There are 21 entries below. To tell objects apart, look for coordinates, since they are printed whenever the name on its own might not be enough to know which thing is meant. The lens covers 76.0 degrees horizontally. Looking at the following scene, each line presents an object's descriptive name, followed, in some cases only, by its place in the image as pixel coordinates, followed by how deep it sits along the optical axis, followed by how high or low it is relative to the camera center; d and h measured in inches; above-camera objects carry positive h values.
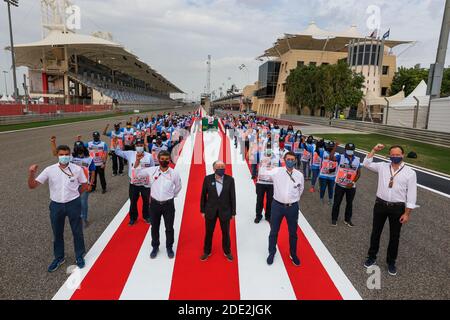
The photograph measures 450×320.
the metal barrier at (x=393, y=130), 761.6 -53.7
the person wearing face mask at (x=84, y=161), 243.0 -48.3
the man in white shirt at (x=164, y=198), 192.2 -60.2
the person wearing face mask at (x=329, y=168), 293.3 -57.2
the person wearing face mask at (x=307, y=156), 399.2 -61.6
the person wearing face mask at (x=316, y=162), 349.6 -60.4
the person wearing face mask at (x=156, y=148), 354.9 -51.7
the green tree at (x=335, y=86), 1496.1 +143.8
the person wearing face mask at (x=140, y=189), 239.8 -69.4
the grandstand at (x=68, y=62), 2393.0 +385.0
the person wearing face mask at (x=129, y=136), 420.5 -44.6
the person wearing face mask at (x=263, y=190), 265.4 -73.0
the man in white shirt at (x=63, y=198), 173.6 -56.6
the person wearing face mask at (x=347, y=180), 251.0 -58.2
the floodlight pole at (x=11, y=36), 1109.1 +242.2
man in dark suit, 191.2 -60.5
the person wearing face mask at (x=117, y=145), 396.2 -54.0
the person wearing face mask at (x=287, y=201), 187.3 -58.5
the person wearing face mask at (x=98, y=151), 313.6 -50.2
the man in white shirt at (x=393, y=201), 175.9 -52.9
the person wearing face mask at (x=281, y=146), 399.5 -50.2
